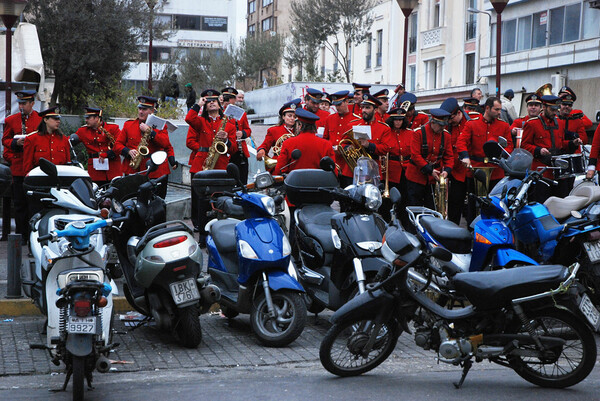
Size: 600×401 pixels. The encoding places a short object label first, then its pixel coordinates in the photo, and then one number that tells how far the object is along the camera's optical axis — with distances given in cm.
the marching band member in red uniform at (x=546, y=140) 1225
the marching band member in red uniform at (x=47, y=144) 1183
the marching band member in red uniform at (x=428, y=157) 1155
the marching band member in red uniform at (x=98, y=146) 1270
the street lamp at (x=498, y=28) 1648
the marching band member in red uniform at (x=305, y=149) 1062
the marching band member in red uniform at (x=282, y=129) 1260
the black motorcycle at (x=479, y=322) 618
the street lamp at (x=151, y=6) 3054
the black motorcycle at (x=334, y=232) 791
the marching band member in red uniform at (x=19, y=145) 1230
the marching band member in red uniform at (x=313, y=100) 1324
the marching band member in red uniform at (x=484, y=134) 1225
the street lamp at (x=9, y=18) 1470
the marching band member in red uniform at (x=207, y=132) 1249
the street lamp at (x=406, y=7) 1727
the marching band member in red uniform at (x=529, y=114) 1289
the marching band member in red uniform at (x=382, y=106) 1312
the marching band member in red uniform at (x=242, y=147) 1301
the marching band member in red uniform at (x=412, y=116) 1334
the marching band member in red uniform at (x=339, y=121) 1279
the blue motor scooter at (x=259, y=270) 755
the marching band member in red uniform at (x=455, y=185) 1210
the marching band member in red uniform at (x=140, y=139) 1264
